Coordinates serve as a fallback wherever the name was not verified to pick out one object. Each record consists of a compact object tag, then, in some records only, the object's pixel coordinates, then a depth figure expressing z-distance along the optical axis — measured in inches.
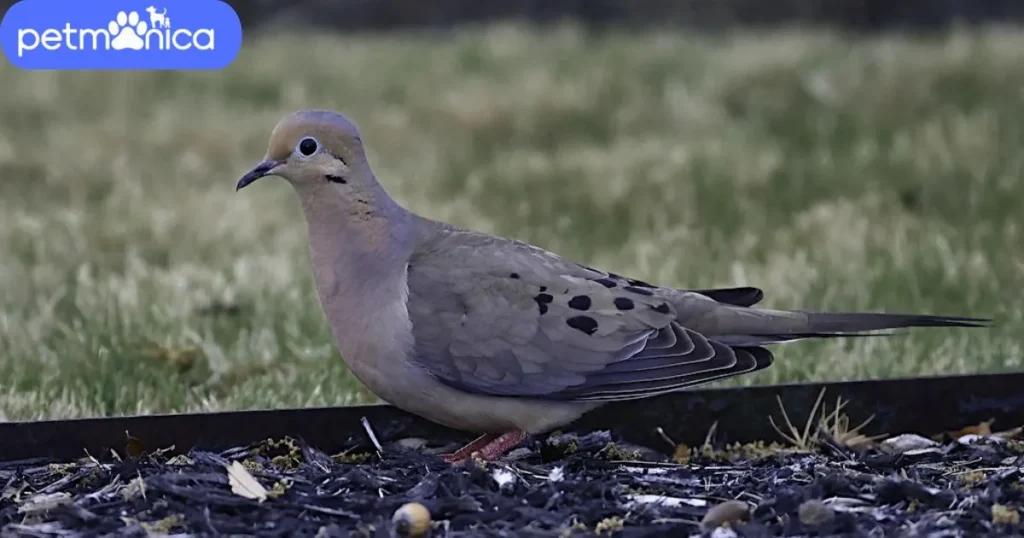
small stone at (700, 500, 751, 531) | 222.9
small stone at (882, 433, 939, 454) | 284.8
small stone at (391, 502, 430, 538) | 217.6
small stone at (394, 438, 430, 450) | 284.7
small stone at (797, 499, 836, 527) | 221.9
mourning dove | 265.3
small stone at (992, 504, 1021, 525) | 221.0
